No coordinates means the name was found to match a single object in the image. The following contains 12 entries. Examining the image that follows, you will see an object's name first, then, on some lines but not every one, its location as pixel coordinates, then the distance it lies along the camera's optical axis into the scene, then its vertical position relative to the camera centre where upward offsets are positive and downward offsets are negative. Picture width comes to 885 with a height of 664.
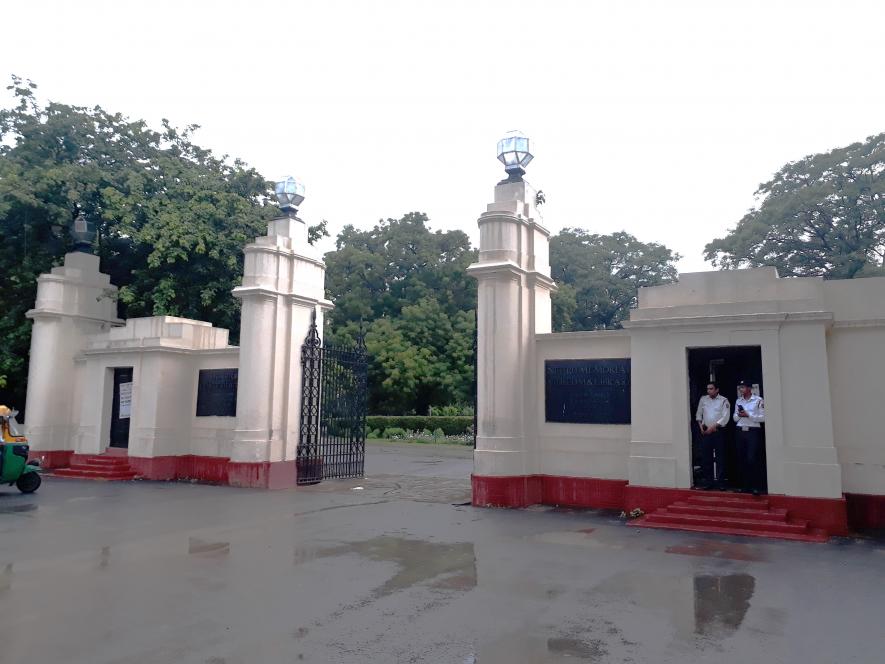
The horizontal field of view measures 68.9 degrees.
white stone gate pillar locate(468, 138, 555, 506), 10.93 +1.24
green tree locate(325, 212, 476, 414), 29.86 +5.78
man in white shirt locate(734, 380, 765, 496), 9.51 -0.11
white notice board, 15.73 +0.39
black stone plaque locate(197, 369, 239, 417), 14.53 +0.57
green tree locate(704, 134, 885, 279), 25.94 +8.67
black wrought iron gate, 14.14 +0.21
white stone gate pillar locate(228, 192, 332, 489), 13.46 +1.20
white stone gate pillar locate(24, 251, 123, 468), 16.80 +1.49
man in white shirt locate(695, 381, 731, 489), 9.77 -0.08
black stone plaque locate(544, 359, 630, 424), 10.61 +0.53
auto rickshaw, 12.23 -0.87
